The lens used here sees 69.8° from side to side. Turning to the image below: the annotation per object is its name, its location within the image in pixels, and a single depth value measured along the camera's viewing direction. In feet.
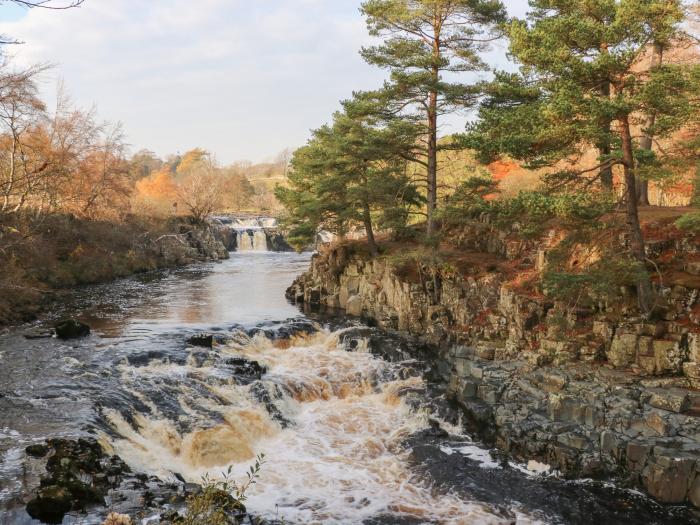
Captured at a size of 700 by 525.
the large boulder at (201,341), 58.85
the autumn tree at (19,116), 58.34
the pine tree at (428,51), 61.21
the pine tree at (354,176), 66.03
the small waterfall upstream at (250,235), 181.98
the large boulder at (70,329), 58.95
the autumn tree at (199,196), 160.86
